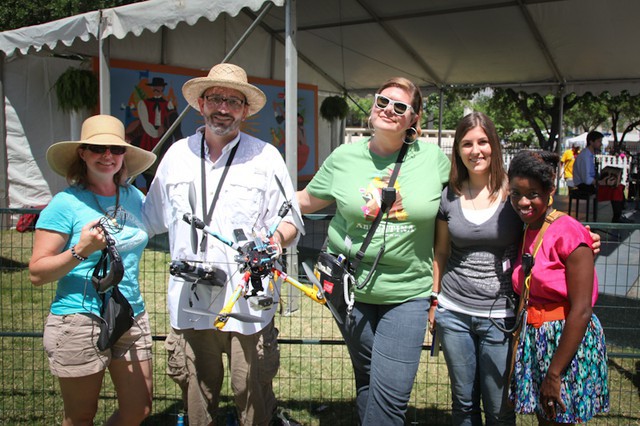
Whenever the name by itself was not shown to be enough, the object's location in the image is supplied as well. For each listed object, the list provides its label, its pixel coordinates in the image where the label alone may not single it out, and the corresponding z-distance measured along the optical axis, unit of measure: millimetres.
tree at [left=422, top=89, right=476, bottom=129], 51616
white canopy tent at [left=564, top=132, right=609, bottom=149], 32769
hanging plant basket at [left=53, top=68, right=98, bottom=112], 9250
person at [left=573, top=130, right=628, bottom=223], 10930
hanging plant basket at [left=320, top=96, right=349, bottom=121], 14891
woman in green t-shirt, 2520
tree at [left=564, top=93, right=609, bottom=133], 32594
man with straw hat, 2504
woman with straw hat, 2375
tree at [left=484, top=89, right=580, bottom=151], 16859
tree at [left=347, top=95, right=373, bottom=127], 52019
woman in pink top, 2201
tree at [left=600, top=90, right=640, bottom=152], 24866
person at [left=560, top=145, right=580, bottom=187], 16694
